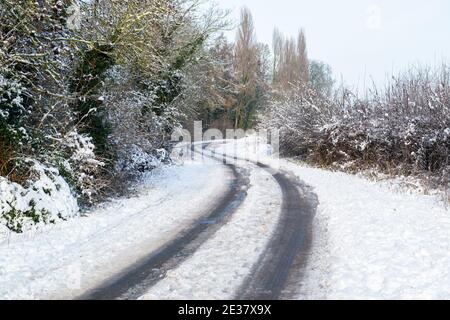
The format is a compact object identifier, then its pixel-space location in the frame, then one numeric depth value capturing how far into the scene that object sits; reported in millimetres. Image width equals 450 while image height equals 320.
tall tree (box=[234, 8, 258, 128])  45531
